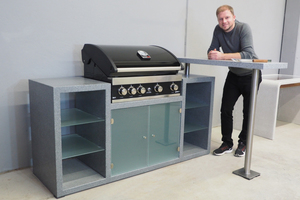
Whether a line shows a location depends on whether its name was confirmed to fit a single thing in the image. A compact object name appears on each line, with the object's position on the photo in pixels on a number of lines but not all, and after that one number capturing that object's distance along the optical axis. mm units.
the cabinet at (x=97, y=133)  2039
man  2586
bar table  2092
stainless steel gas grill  2174
